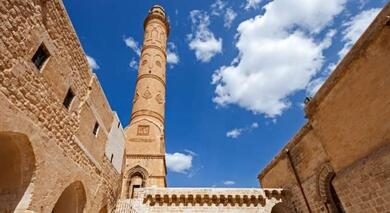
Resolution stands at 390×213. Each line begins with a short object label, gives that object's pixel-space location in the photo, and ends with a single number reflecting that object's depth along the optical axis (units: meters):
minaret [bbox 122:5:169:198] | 14.05
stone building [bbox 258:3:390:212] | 5.36
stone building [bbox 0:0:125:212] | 4.66
